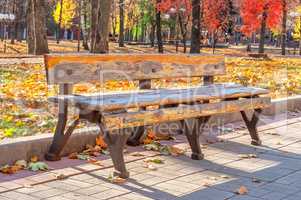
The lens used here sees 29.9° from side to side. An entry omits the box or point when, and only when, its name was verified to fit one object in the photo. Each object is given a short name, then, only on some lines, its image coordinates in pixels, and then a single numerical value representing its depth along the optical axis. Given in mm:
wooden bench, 5109
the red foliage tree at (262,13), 33844
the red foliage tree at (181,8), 35344
